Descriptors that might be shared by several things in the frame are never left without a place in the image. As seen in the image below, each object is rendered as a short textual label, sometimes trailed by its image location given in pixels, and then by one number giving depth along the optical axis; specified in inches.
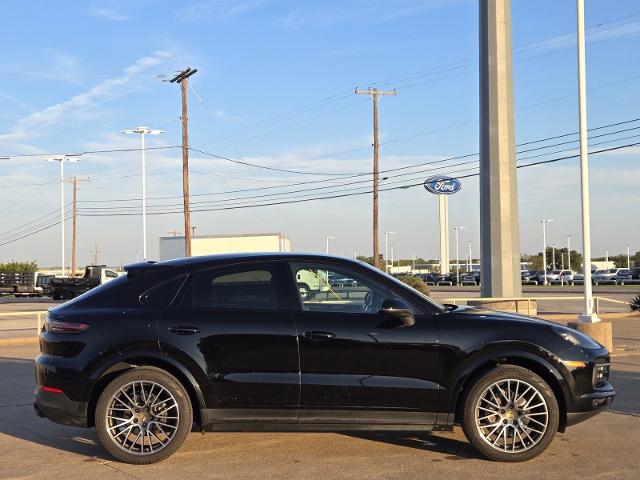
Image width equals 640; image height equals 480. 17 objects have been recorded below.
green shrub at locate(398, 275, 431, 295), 1341.2
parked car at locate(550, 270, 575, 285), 3176.7
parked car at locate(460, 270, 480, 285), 3386.3
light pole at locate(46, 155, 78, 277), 2256.4
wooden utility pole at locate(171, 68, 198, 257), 1533.0
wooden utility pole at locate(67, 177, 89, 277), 2628.0
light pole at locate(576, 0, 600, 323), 600.7
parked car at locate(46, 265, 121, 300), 1798.7
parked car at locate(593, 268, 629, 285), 3009.4
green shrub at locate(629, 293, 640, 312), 1007.5
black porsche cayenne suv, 247.8
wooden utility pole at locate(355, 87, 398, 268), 1754.4
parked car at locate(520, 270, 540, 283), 3366.1
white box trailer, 1979.6
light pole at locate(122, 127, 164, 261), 1897.1
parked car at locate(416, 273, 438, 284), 3725.4
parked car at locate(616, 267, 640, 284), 2918.3
